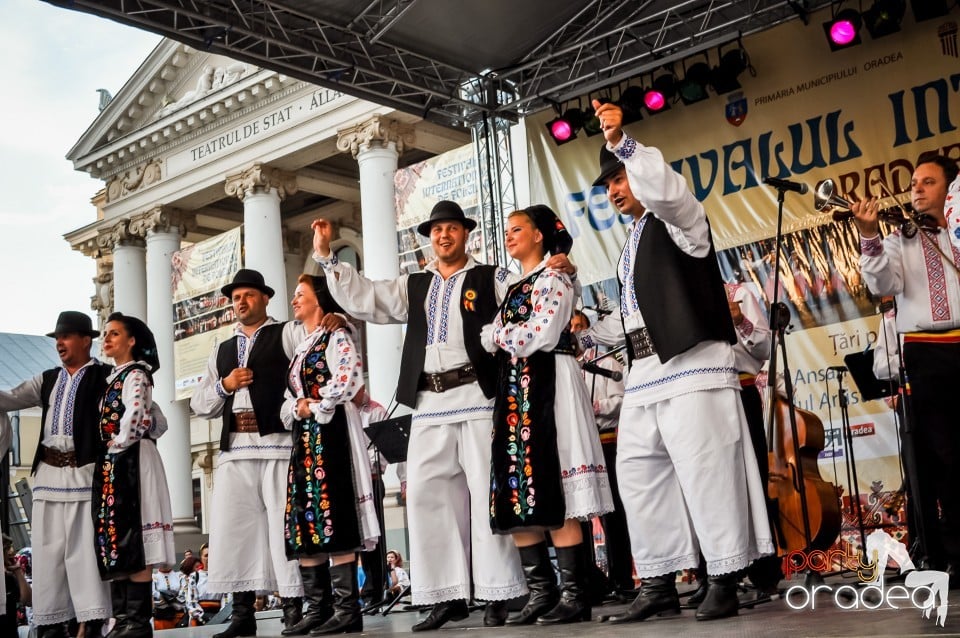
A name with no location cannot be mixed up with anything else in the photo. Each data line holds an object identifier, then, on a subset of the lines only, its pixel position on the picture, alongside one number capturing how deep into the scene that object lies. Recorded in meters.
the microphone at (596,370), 5.64
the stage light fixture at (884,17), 7.63
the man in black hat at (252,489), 5.53
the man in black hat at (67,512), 5.71
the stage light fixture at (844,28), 7.71
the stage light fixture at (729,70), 8.41
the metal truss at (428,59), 7.03
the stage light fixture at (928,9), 7.52
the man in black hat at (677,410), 3.79
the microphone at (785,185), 4.49
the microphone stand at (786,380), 4.52
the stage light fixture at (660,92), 8.59
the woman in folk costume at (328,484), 5.04
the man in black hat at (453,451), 4.59
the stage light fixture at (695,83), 8.54
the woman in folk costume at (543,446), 4.30
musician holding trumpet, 4.42
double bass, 5.25
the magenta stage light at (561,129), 8.95
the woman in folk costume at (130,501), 5.45
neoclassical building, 17.38
